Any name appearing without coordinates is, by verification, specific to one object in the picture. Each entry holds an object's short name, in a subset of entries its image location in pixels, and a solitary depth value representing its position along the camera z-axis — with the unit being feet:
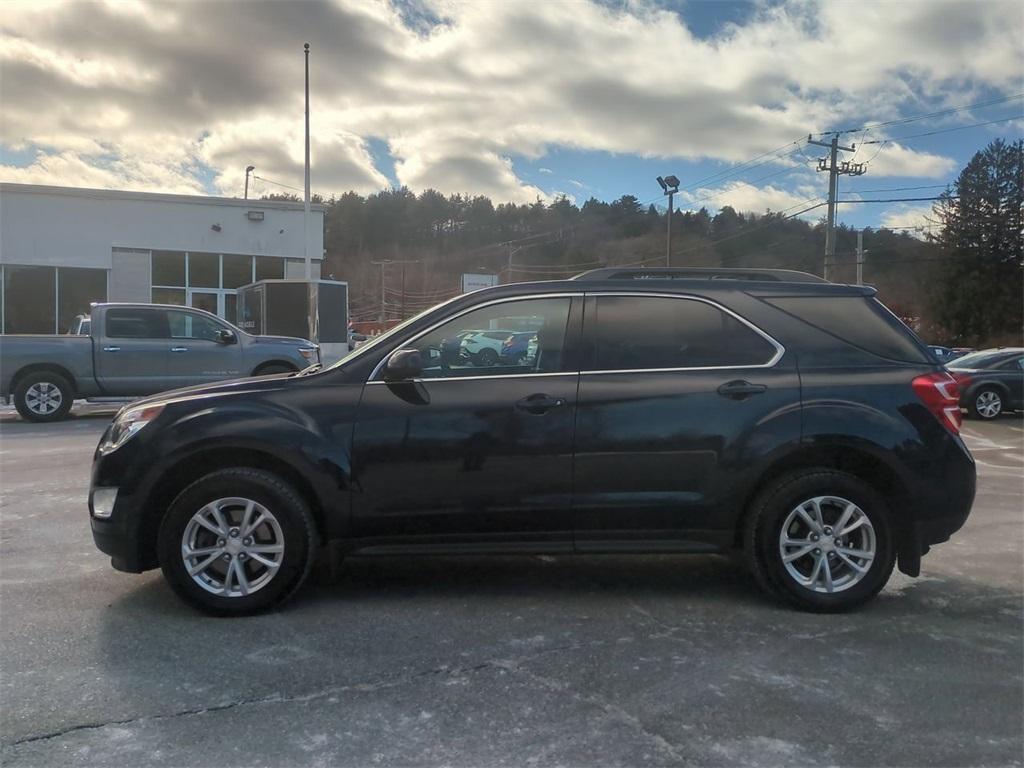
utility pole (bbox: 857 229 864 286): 133.69
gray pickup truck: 40.32
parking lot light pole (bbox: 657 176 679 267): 126.52
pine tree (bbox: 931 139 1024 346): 171.12
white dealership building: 81.25
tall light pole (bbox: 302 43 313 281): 86.84
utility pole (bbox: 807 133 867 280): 119.79
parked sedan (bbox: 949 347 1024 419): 49.80
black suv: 13.53
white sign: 118.01
